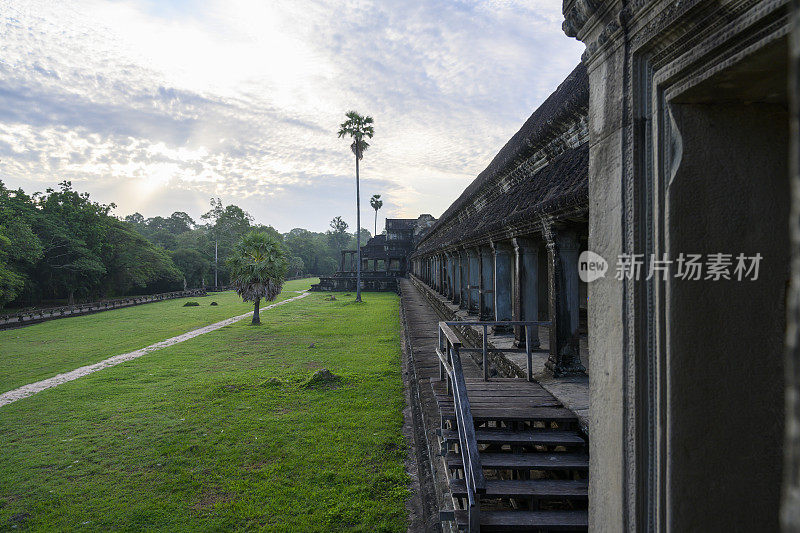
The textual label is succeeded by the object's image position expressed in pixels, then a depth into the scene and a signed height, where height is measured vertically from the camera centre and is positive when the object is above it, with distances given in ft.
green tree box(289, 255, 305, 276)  275.18 +2.10
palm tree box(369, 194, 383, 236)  240.44 +37.93
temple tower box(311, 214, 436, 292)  152.76 +6.25
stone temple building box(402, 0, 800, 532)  6.54 +0.01
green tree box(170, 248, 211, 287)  176.86 +2.12
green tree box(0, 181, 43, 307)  84.07 +5.58
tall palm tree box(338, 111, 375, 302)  118.01 +38.77
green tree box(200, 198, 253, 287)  220.43 +23.56
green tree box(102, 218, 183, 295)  133.18 +2.72
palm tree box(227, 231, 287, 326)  73.56 -0.06
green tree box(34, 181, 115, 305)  108.27 +7.62
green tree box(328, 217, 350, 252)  397.19 +30.41
